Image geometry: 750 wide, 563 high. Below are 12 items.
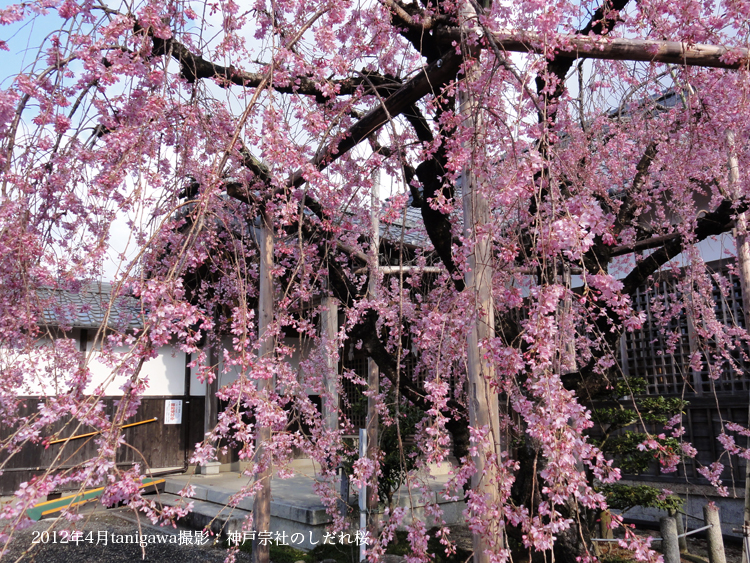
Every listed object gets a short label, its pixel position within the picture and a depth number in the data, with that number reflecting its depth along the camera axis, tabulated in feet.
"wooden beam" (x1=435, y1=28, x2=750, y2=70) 9.57
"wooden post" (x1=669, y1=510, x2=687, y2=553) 15.90
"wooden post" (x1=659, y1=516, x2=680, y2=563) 14.71
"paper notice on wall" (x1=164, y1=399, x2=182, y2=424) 36.81
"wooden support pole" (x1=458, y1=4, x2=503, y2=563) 8.89
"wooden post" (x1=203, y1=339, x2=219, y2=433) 37.78
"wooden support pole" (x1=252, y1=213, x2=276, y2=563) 14.03
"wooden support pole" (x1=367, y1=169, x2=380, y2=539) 16.76
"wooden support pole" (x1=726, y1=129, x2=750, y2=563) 13.09
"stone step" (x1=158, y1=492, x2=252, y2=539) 23.57
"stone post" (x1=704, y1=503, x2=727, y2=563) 15.21
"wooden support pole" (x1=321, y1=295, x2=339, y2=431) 19.70
